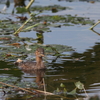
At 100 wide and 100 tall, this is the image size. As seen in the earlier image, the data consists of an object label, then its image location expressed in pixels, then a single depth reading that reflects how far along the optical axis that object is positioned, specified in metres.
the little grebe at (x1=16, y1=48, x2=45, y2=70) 18.14
